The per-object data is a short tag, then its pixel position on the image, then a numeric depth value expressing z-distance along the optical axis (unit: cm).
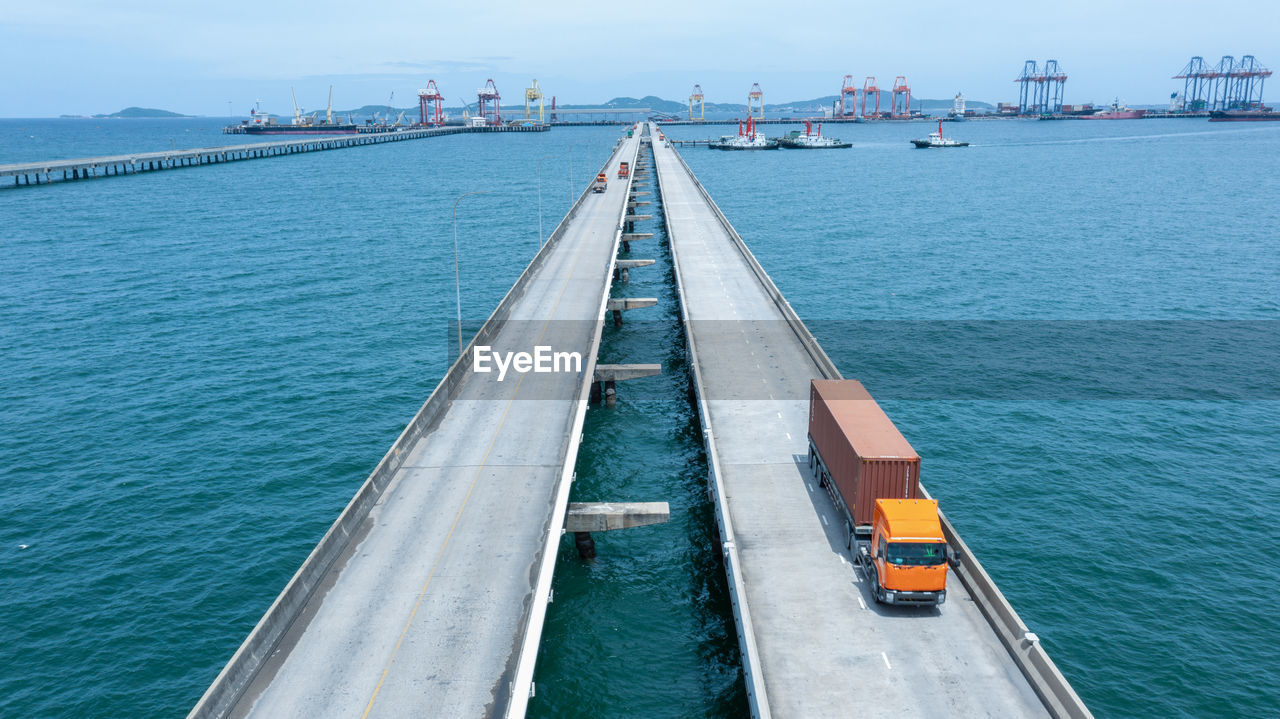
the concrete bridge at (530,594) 2414
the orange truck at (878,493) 2727
